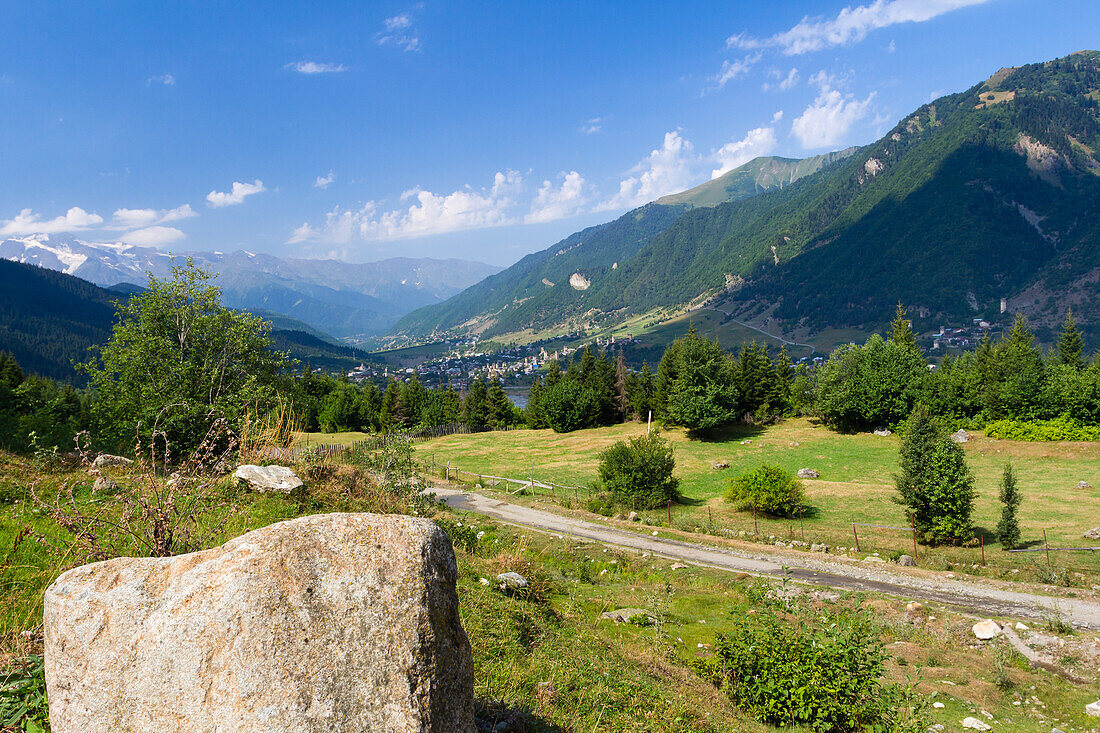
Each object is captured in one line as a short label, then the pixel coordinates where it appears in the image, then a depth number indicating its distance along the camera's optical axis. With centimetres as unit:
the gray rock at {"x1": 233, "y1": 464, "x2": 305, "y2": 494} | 974
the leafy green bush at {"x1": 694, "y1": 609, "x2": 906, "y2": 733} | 726
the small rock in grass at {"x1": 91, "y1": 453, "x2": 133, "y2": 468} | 987
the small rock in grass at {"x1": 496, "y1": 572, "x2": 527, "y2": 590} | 1055
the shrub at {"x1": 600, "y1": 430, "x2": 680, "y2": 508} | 2927
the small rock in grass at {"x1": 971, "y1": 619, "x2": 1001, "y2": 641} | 1328
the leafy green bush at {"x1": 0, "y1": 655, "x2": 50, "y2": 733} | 343
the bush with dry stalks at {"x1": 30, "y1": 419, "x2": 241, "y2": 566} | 419
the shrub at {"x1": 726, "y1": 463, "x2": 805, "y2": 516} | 2672
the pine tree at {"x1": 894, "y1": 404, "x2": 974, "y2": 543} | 2086
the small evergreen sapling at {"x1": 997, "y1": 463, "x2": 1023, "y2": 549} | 1992
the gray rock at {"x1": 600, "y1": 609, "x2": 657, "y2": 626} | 1188
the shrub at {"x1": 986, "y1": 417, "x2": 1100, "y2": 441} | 3872
